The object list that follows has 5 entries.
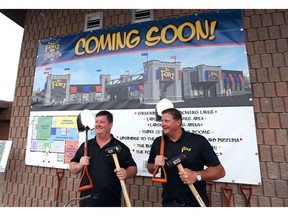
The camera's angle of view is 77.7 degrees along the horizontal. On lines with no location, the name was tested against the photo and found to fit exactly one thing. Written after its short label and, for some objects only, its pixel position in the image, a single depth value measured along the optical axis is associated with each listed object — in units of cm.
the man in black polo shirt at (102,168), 142
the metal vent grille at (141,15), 215
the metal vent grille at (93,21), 236
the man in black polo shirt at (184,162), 124
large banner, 170
